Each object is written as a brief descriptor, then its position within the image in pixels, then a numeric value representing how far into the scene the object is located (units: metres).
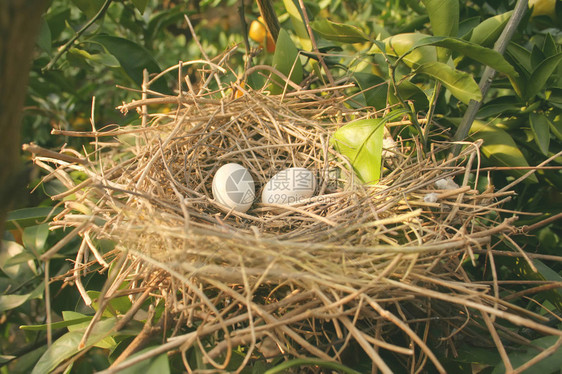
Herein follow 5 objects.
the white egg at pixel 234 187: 0.41
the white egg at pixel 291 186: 0.41
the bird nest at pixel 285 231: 0.32
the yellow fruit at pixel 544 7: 0.44
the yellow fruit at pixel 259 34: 0.53
